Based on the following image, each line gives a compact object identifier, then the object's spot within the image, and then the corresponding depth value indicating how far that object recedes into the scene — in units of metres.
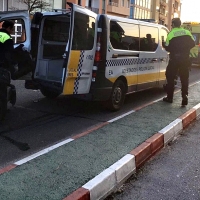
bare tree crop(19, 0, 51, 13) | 26.20
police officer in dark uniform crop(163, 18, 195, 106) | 8.06
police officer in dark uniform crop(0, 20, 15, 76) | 6.04
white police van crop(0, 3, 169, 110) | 6.30
